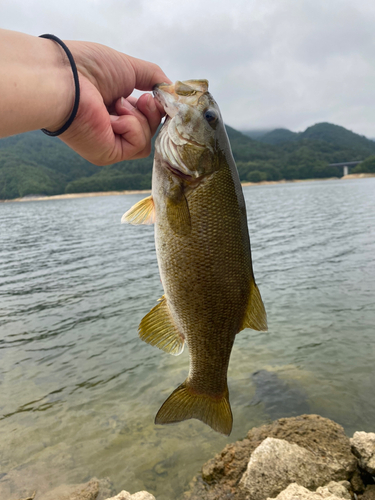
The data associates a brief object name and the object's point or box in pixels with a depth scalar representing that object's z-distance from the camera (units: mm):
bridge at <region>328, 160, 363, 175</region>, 157750
